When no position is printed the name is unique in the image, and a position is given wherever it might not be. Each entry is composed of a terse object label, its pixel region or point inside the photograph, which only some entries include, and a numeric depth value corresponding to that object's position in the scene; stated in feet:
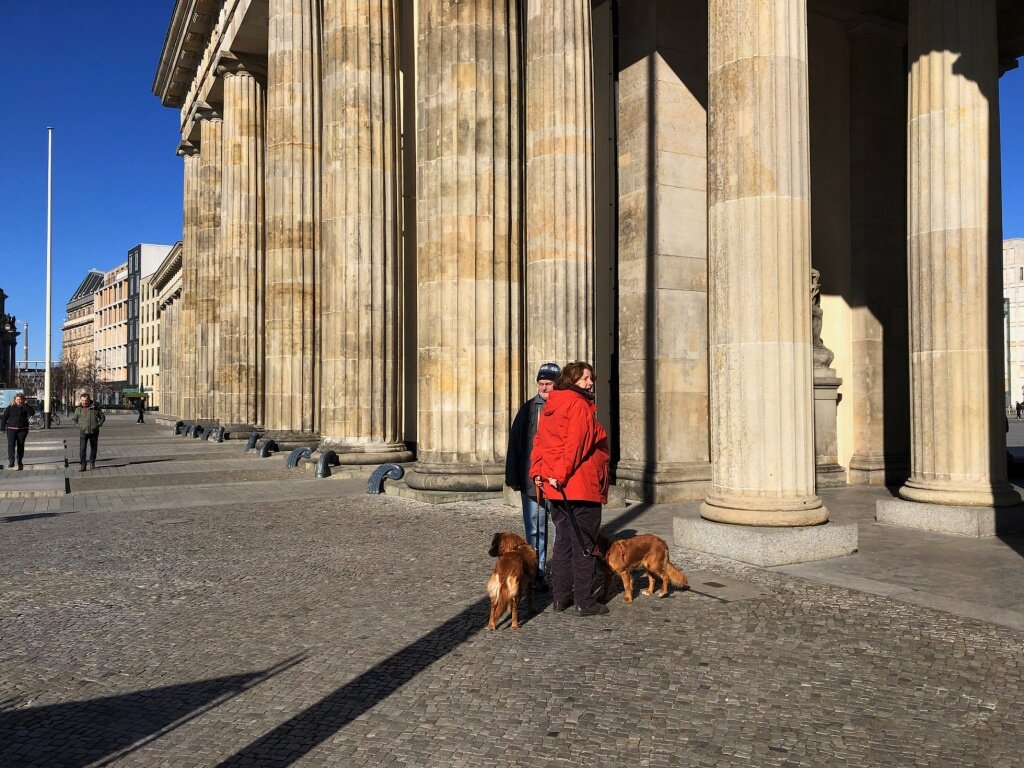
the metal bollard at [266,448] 71.92
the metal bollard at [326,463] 54.85
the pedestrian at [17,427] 63.93
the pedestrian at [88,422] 63.46
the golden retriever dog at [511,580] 19.10
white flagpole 157.28
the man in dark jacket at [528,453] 23.29
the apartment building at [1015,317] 254.06
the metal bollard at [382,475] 45.98
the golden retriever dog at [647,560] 21.39
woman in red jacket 20.06
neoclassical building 27.04
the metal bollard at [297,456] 61.26
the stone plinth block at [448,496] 41.68
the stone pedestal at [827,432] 48.73
